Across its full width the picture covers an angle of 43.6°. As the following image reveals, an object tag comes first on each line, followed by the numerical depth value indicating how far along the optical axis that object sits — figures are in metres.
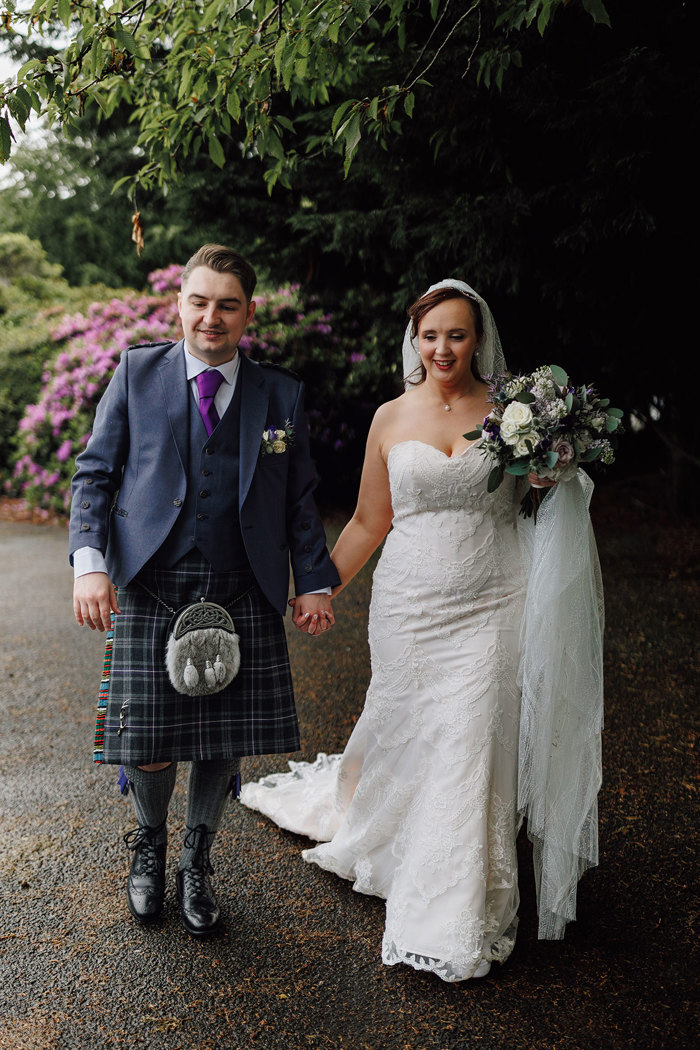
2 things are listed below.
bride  2.62
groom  2.64
